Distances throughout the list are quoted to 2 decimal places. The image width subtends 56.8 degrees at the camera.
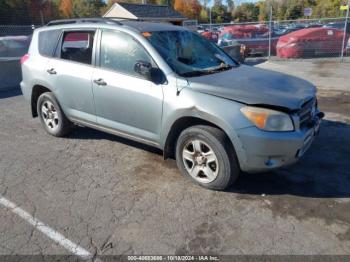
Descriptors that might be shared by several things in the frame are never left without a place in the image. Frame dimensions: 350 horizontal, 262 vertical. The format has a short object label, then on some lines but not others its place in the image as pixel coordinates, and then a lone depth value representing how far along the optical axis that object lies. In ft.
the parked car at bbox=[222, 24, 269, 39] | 61.72
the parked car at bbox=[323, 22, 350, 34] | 54.26
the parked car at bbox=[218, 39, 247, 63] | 45.31
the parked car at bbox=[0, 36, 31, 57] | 44.76
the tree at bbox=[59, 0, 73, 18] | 146.94
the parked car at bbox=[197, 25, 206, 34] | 75.57
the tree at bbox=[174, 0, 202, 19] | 222.15
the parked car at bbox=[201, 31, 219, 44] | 67.77
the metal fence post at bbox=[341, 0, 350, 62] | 43.93
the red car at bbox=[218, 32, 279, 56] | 55.72
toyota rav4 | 10.62
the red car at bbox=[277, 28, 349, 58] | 47.62
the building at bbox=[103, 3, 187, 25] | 68.96
